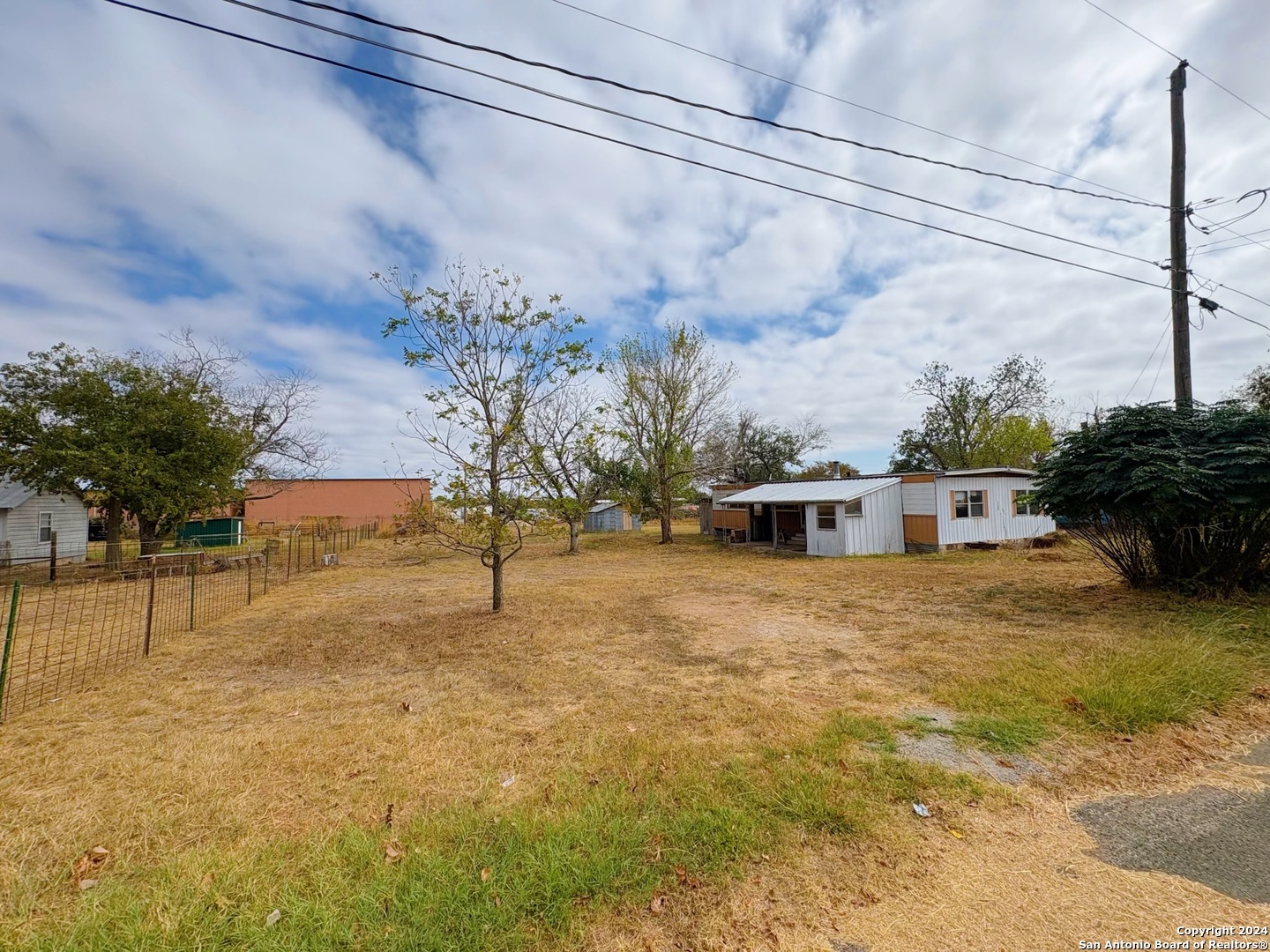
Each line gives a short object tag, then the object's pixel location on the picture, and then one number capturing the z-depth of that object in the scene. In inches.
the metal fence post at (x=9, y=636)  159.0
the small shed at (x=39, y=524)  651.5
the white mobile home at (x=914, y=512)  685.3
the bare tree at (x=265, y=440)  769.3
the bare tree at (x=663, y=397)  929.5
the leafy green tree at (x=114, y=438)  533.6
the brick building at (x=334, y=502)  1483.8
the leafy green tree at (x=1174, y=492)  266.4
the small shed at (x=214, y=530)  876.0
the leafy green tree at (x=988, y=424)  1059.3
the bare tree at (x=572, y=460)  765.9
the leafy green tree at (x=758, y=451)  1254.3
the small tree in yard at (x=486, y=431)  313.3
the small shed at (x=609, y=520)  1543.9
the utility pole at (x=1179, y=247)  315.3
